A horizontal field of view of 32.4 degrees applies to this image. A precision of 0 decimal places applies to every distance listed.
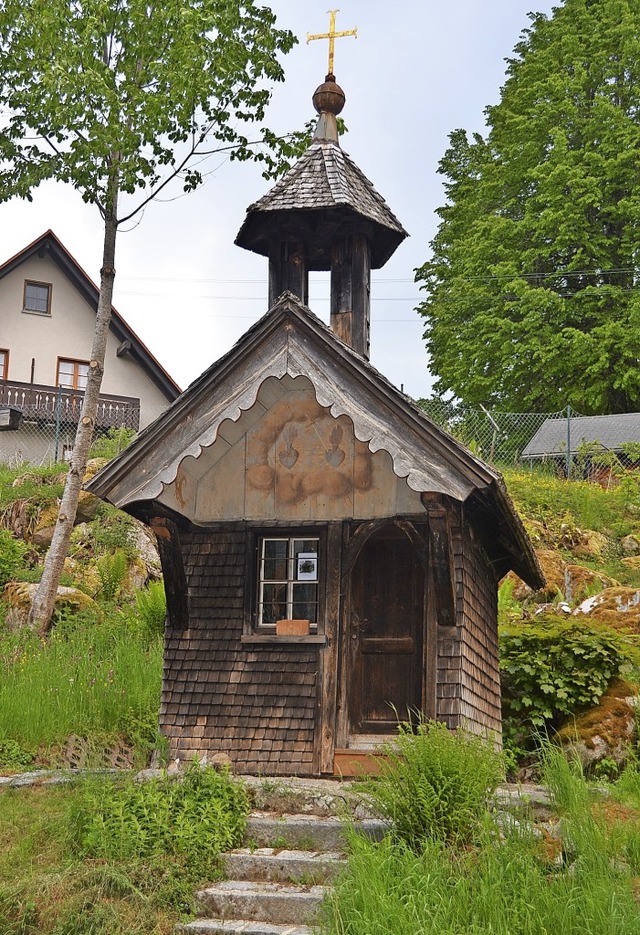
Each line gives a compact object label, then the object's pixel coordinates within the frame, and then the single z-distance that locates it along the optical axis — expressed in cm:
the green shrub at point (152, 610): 1516
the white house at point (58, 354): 3066
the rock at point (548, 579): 1778
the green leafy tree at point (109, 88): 1659
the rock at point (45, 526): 2003
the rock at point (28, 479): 2230
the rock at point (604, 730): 1137
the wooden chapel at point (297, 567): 964
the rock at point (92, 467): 2286
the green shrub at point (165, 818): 803
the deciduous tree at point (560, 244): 2902
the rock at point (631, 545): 2153
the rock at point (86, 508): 2047
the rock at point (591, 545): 2122
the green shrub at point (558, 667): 1226
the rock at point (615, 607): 1442
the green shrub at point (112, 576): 1805
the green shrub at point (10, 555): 1848
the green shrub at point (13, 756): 1087
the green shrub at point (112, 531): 1962
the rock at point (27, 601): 1695
